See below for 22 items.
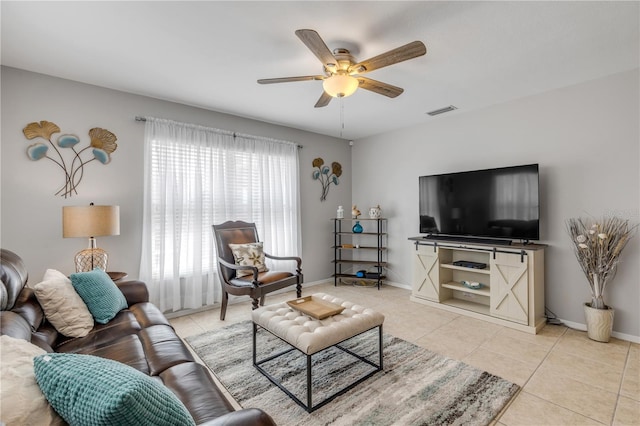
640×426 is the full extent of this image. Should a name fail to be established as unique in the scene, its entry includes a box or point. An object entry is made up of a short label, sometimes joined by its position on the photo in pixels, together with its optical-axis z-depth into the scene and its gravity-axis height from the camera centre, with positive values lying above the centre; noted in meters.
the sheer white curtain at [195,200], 3.29 +0.18
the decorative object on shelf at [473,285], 3.49 -0.89
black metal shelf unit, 4.75 -0.61
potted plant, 2.68 -0.46
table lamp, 2.50 -0.10
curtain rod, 3.20 +1.07
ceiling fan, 1.81 +1.06
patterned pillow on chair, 3.43 -0.51
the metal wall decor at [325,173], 4.88 +0.70
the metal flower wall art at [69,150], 2.68 +0.65
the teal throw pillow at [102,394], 0.71 -0.47
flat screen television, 3.14 +0.10
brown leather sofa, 1.29 -0.80
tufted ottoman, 1.88 -0.82
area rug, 1.79 -1.24
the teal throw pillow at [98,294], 2.06 -0.59
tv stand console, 2.98 -0.83
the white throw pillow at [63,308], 1.87 -0.62
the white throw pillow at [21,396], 0.71 -0.47
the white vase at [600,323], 2.69 -1.05
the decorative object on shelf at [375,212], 4.74 +0.01
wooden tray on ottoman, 2.19 -0.76
